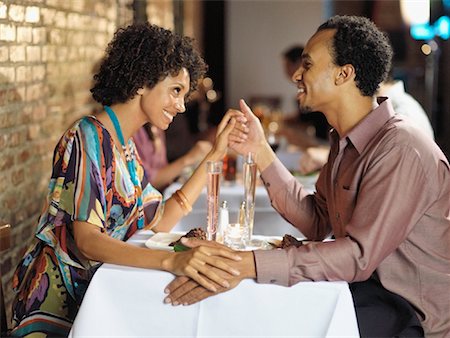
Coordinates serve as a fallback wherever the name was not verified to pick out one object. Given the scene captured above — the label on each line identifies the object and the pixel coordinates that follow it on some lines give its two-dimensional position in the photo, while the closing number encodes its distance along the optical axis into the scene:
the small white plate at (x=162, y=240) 2.39
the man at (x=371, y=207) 2.15
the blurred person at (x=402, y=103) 4.15
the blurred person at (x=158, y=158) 4.46
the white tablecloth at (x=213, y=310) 2.08
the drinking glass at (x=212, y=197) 2.45
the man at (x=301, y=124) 6.72
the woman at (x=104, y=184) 2.39
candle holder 2.39
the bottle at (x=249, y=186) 2.57
